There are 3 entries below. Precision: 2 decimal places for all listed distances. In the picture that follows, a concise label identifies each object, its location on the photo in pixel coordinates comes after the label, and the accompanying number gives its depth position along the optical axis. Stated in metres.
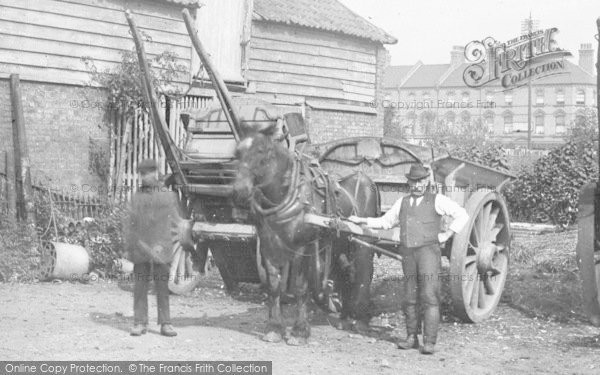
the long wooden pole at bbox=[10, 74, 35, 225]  12.62
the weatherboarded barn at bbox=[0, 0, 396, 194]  13.73
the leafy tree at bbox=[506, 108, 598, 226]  17.52
